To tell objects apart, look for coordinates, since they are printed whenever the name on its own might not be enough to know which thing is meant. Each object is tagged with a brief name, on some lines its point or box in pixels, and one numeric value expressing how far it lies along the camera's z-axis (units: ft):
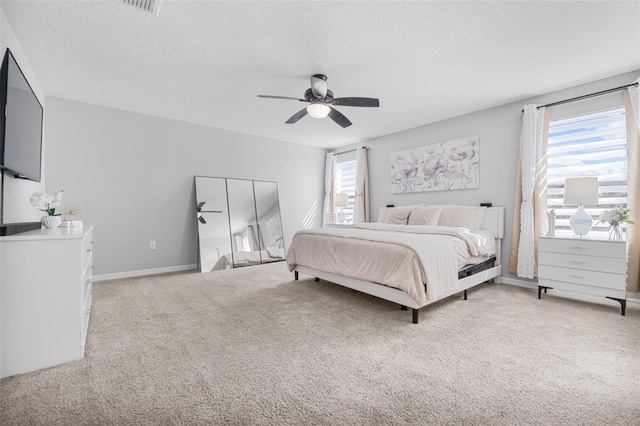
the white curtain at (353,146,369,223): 18.17
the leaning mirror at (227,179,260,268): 15.64
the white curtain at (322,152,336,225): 20.61
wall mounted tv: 6.14
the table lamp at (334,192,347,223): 18.69
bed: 7.79
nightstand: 8.59
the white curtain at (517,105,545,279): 11.27
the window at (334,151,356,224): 19.77
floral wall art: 13.42
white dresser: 5.18
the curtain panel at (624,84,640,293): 9.12
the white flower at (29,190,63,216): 6.77
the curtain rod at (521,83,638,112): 9.50
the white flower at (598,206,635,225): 8.82
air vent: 6.31
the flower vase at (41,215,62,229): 7.06
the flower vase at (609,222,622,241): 8.97
